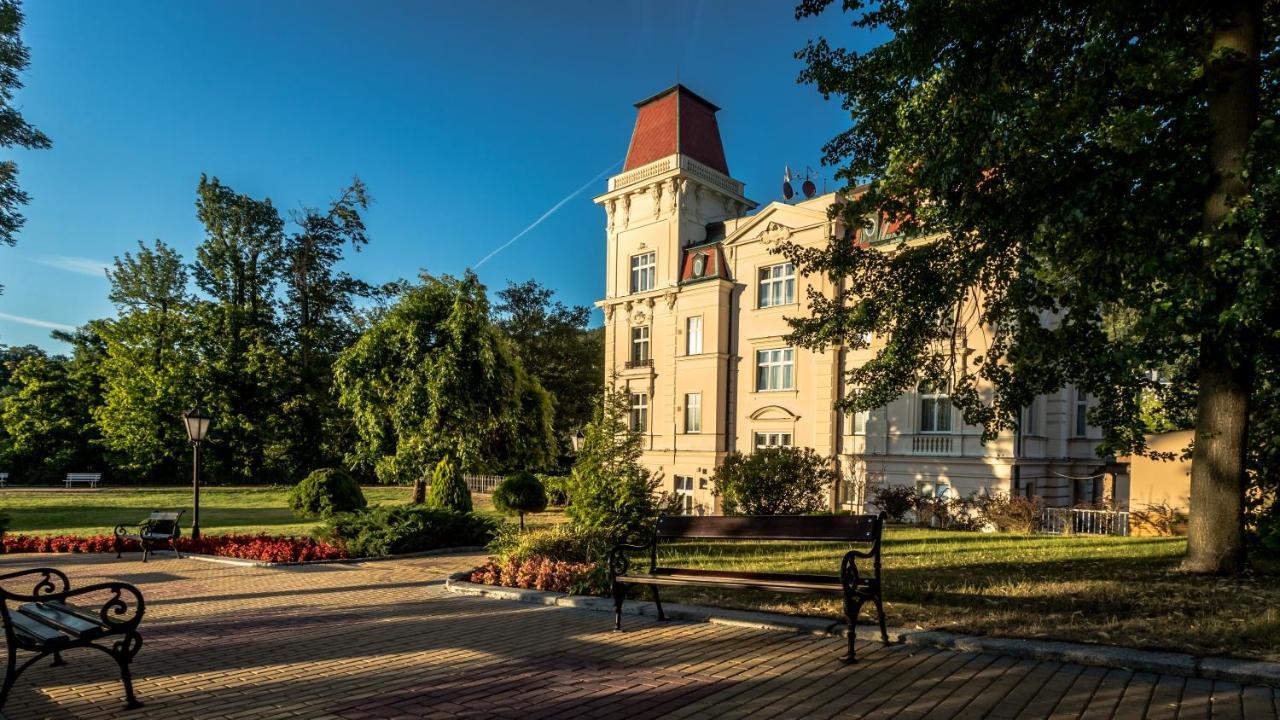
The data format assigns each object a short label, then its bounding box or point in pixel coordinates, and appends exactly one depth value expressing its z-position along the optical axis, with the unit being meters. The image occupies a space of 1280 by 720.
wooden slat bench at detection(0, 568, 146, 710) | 4.89
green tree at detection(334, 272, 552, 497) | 28.69
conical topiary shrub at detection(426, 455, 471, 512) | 25.92
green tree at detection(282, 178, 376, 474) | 42.34
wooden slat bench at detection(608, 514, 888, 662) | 6.18
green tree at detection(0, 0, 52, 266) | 22.39
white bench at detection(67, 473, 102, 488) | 39.86
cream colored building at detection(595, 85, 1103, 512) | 23.45
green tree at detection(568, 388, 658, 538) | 13.19
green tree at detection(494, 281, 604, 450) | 47.75
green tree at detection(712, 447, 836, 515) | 20.83
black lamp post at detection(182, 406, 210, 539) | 16.69
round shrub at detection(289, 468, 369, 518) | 24.05
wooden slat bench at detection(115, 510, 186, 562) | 14.91
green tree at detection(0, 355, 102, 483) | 41.62
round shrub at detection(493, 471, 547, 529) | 26.23
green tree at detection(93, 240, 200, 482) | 39.69
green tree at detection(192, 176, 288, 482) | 41.06
